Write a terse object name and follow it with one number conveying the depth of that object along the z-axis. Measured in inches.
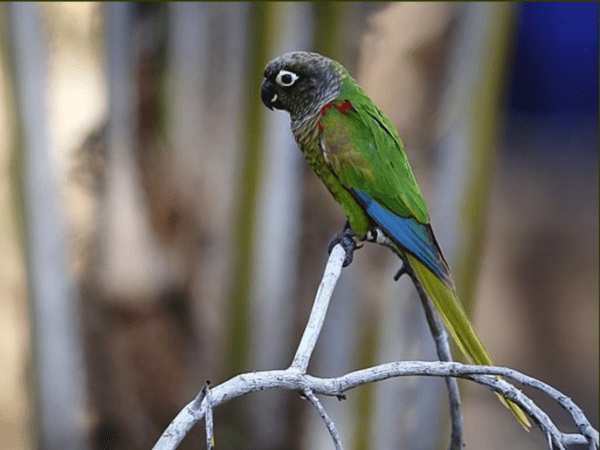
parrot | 202.2
